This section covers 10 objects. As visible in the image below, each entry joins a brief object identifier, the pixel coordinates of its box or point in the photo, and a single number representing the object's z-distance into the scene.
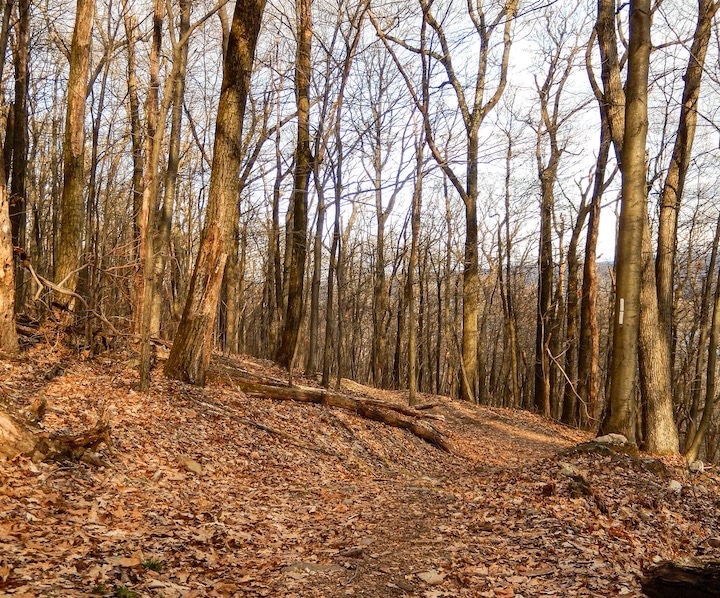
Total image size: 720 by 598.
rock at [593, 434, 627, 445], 8.48
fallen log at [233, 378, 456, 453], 11.21
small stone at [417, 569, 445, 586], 4.41
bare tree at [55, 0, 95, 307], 10.84
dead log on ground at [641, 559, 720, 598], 4.08
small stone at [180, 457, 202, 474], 6.95
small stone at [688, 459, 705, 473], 8.28
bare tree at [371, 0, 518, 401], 18.45
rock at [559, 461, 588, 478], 6.87
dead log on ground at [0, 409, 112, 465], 5.56
